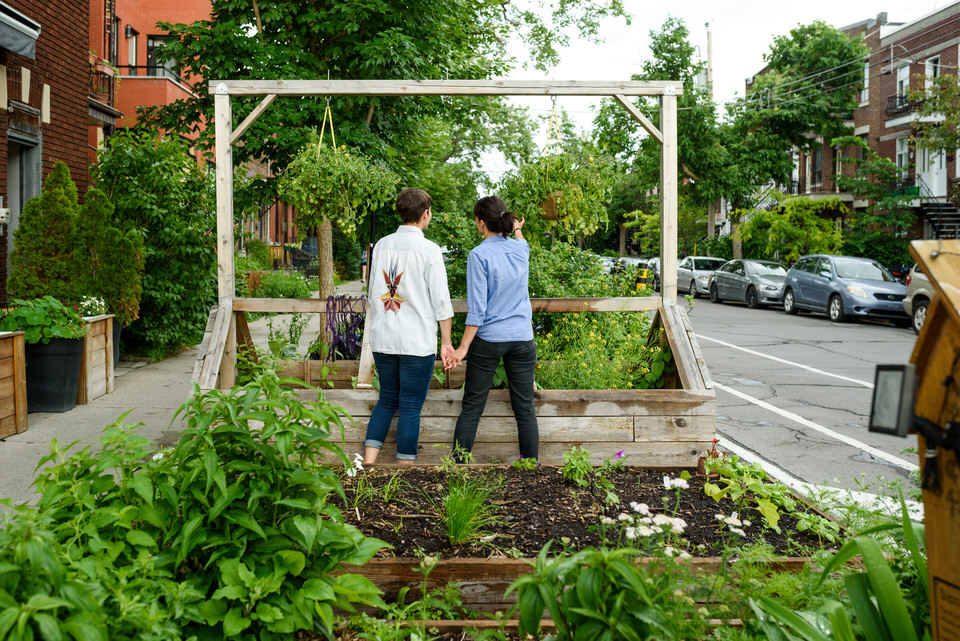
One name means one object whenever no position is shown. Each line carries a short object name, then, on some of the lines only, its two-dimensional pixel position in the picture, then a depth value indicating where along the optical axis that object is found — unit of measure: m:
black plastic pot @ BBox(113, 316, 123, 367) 9.63
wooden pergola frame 6.15
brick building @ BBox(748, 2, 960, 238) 31.16
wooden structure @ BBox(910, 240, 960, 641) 1.73
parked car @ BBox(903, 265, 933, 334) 16.88
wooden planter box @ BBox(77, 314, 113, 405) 8.09
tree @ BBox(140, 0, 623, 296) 9.19
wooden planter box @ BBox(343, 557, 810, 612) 3.10
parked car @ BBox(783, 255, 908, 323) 19.28
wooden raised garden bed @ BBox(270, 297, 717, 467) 5.21
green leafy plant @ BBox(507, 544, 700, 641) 2.13
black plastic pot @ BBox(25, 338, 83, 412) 7.58
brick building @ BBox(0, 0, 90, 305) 9.91
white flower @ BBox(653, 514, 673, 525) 2.93
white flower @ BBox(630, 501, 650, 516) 3.03
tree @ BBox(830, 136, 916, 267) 30.00
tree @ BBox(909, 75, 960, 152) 21.41
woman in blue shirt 5.04
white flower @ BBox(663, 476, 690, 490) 3.29
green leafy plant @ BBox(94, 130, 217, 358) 10.42
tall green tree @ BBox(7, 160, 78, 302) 8.42
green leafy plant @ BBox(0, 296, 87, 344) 7.41
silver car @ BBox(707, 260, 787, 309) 24.56
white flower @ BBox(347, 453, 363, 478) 4.17
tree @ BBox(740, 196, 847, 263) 30.22
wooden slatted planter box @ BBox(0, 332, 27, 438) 6.68
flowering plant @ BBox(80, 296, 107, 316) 8.55
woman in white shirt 4.97
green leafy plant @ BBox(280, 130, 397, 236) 6.25
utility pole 35.59
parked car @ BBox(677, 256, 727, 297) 30.14
